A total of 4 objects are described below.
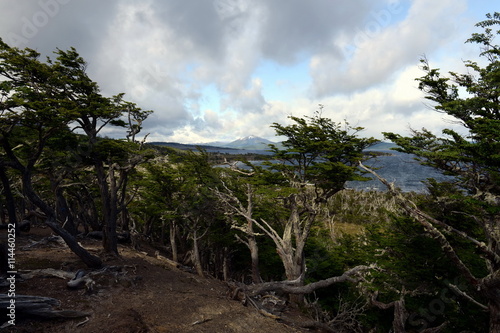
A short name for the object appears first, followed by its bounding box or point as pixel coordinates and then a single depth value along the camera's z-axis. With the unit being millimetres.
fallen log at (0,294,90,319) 6715
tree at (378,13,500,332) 10531
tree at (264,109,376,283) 15422
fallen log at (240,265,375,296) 10672
